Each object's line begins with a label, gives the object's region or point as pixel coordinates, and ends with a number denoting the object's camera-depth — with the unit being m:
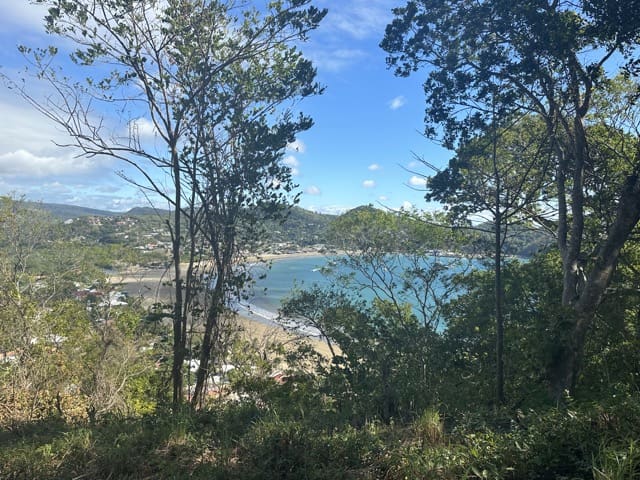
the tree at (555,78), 4.64
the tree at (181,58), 5.88
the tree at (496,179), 5.87
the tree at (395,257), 11.49
